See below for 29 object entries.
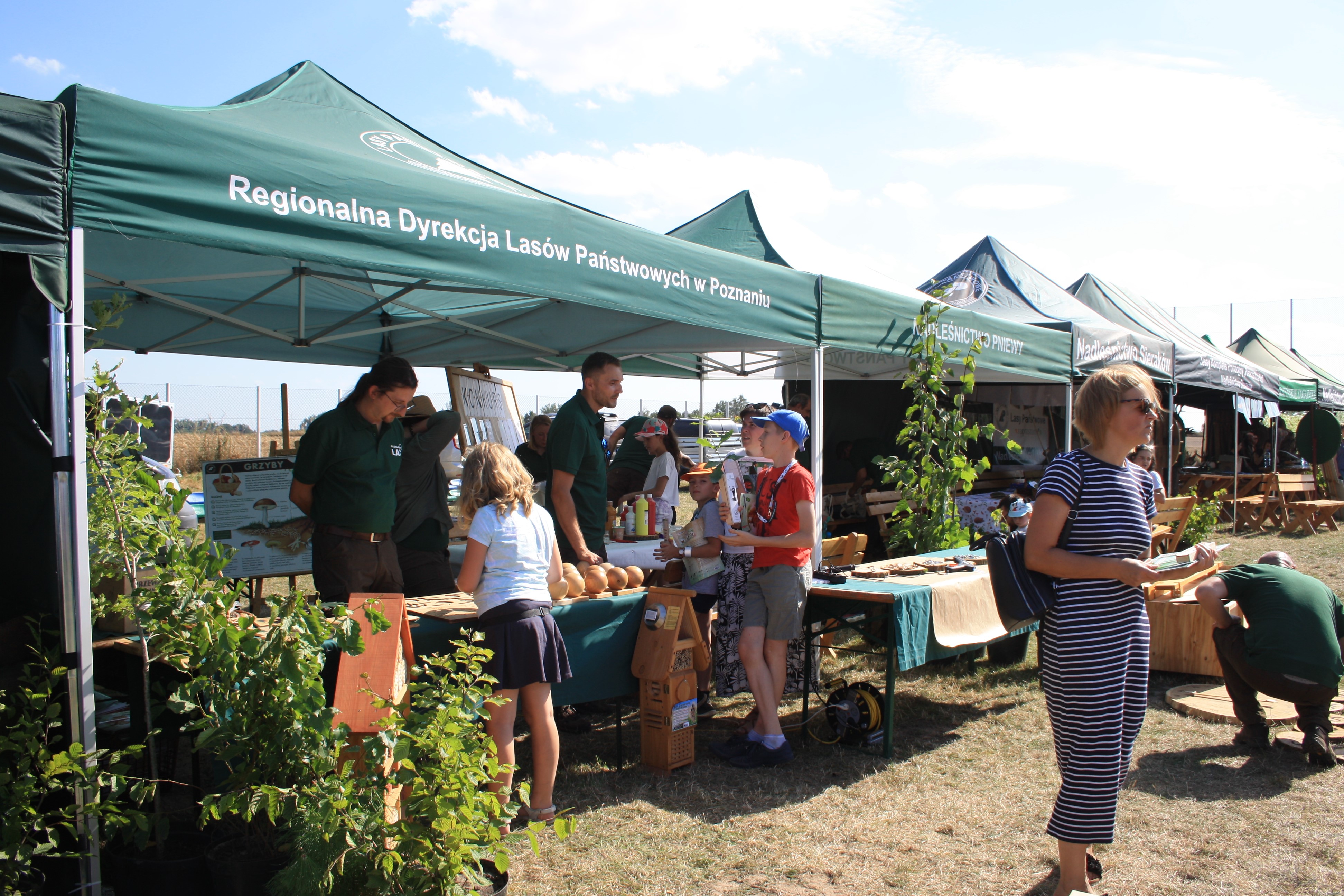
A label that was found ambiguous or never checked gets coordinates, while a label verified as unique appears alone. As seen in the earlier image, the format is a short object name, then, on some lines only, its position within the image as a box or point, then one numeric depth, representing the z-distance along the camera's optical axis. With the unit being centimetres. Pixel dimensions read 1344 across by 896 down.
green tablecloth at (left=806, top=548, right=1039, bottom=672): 428
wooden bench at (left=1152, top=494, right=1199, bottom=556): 829
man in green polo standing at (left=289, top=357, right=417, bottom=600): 371
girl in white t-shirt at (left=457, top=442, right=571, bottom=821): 324
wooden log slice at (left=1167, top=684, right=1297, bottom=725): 491
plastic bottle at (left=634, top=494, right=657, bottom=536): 525
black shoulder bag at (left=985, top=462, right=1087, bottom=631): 277
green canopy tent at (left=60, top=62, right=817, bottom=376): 254
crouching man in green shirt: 431
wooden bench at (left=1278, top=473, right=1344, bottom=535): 1366
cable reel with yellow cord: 445
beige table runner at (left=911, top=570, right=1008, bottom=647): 462
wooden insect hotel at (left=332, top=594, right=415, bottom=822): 271
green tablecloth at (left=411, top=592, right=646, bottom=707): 388
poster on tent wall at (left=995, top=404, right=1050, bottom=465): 1086
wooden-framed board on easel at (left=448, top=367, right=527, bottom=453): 629
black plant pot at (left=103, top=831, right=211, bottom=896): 249
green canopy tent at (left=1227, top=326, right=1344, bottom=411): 1639
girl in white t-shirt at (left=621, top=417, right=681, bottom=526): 568
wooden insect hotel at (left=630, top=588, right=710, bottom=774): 405
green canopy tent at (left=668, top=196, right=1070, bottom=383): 544
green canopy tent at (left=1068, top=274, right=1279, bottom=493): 1156
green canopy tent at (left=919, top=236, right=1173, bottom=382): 866
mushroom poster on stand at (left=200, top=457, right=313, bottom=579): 516
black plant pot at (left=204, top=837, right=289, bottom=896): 246
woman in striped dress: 267
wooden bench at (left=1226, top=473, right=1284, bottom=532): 1405
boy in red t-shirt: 410
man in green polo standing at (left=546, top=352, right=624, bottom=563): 413
